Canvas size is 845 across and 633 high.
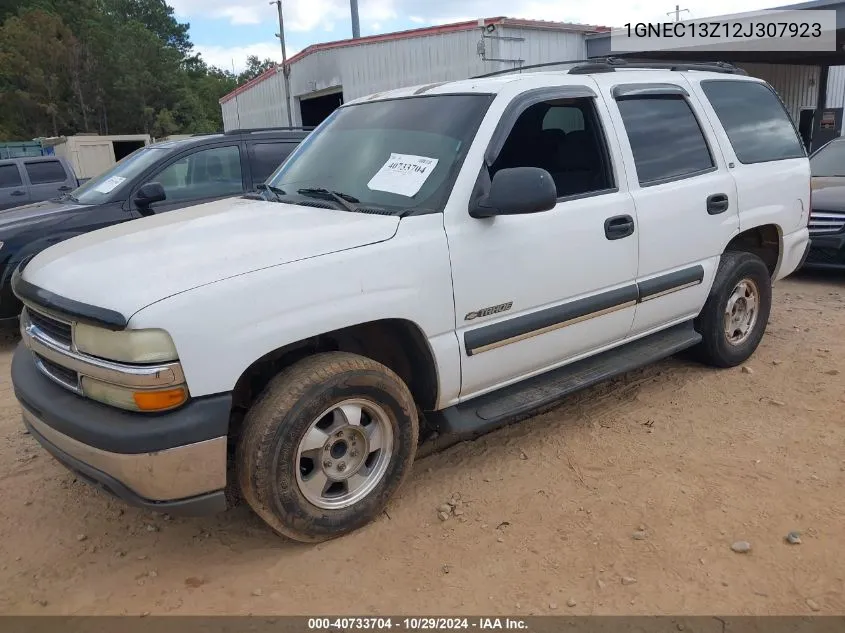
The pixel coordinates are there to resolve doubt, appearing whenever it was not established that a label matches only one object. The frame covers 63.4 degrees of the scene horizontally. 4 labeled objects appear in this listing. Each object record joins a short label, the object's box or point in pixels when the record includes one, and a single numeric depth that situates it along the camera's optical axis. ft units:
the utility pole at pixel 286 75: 71.67
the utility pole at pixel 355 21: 69.41
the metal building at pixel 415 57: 45.03
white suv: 8.20
